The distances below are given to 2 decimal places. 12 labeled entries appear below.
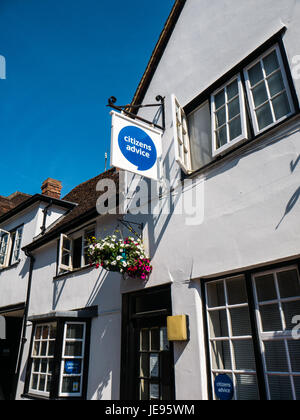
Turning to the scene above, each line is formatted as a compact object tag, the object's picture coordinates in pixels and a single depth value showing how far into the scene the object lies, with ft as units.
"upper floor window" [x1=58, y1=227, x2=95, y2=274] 30.89
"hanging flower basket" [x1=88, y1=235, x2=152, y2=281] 20.30
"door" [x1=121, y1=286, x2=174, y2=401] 19.19
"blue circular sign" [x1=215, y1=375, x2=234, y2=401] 14.97
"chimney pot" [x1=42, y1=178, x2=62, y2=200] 46.85
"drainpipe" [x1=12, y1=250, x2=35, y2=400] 32.89
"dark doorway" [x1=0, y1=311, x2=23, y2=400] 38.89
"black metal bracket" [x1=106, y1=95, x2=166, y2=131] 21.74
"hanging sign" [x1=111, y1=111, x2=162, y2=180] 19.33
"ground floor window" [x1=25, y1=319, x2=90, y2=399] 24.77
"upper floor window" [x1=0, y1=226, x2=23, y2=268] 42.96
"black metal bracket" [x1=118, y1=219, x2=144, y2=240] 22.68
